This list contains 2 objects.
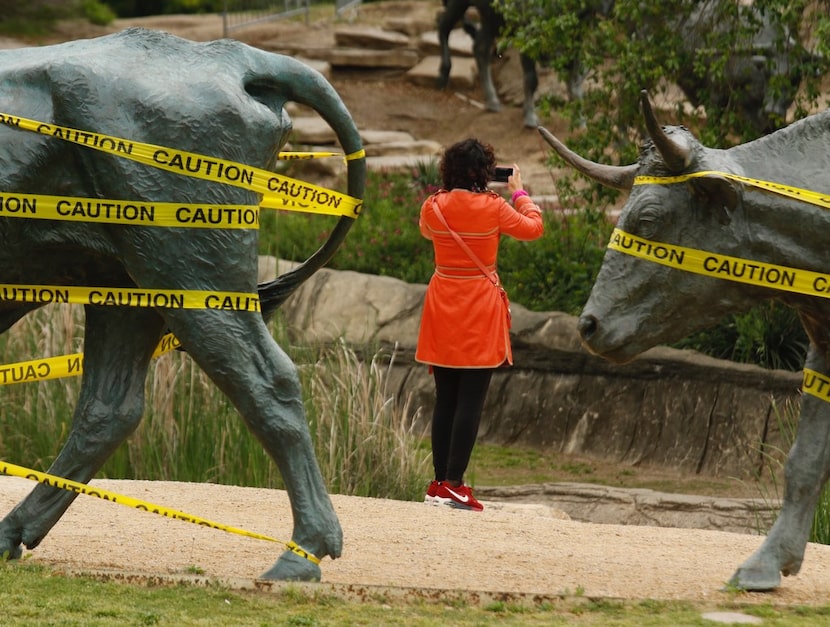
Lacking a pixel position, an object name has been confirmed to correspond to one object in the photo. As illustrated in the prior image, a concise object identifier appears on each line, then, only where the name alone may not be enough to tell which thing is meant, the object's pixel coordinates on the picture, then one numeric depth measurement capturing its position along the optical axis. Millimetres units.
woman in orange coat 15133
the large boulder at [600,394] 19828
